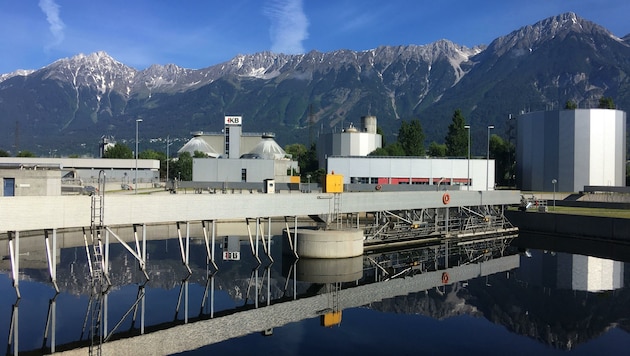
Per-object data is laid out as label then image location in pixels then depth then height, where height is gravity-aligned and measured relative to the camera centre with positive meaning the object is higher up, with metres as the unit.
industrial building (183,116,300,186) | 111.88 -0.08
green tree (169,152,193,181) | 134.12 +0.03
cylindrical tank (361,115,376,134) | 192.25 +16.59
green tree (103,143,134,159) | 175.50 +5.39
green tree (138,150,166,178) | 181.75 +4.60
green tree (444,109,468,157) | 145.50 +9.46
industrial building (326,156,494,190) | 109.50 +0.05
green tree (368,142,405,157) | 149.02 +5.44
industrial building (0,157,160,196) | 48.72 -0.83
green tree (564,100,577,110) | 123.96 +15.19
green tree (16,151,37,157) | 160.39 +4.16
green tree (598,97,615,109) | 127.69 +16.22
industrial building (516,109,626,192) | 110.19 +4.67
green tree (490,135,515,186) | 140.62 +1.96
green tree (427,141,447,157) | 173.70 +6.82
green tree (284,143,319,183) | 175.95 +2.68
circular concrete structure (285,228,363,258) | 46.31 -6.34
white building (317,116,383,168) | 166.38 +8.47
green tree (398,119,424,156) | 150.75 +8.59
